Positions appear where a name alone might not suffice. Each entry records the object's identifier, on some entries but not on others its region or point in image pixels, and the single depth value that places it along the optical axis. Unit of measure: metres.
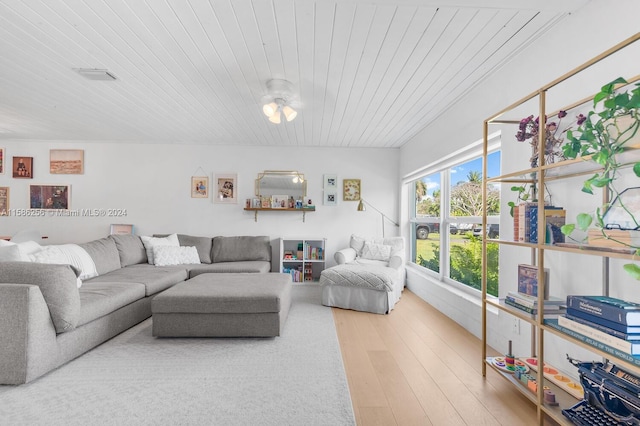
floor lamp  5.38
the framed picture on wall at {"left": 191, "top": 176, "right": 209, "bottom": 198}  5.30
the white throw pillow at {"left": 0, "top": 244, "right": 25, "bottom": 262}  2.58
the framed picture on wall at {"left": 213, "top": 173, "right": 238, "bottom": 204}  5.32
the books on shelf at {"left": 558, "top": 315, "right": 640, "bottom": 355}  1.15
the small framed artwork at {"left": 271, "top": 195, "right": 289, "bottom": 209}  5.27
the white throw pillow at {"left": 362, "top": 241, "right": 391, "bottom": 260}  4.67
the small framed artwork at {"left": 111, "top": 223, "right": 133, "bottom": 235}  5.16
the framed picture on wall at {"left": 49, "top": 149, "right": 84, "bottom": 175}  5.16
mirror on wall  5.34
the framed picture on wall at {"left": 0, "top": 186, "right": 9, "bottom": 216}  5.12
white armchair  3.54
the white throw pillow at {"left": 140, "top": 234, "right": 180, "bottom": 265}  4.48
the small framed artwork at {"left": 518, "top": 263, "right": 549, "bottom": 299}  1.80
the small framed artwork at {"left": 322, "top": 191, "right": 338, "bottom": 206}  5.40
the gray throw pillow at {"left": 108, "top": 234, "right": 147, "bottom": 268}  4.20
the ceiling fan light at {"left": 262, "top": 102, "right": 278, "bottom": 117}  2.91
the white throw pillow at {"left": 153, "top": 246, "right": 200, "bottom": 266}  4.36
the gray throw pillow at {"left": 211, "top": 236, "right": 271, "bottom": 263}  4.87
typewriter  1.30
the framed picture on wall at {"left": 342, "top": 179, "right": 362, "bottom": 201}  5.41
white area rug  1.66
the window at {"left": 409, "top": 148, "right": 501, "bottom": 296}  3.05
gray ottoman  2.65
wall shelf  5.20
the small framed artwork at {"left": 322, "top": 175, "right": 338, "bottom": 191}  5.39
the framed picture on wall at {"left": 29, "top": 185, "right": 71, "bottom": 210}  5.14
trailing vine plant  1.20
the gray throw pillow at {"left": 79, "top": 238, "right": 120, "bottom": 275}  3.64
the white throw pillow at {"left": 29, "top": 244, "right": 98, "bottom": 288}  2.90
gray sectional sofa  1.92
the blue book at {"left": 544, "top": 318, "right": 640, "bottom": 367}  1.14
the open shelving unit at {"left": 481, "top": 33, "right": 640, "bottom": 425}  1.24
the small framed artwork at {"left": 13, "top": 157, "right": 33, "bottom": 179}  5.13
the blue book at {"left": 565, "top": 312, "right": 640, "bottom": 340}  1.18
